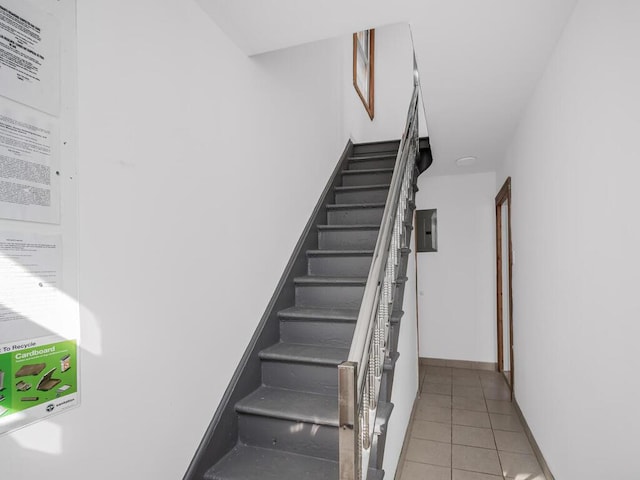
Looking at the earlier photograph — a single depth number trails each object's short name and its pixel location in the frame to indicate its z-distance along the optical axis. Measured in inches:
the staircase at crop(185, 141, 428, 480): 73.7
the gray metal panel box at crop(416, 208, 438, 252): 216.8
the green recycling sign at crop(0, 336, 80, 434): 39.9
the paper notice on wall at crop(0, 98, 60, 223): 40.4
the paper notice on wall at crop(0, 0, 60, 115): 40.8
